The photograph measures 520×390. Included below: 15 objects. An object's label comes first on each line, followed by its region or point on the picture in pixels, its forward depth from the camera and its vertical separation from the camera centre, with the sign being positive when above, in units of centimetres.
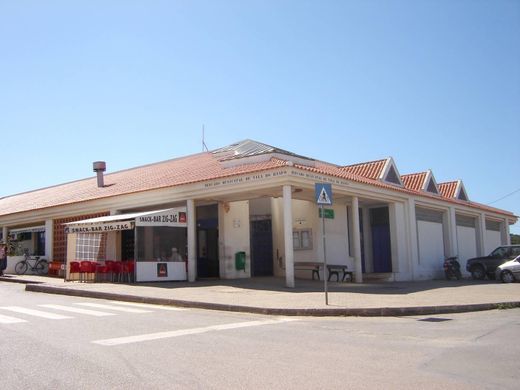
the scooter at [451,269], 2558 -95
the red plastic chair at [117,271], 2033 -48
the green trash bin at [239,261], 2305 -28
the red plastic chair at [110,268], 2044 -37
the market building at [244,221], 2028 +148
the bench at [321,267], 2291 -68
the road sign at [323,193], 1323 +141
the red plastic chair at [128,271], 2017 -49
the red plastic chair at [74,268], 2058 -33
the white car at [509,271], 2217 -98
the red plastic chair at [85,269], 2052 -39
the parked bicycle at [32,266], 2597 -25
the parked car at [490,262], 2516 -67
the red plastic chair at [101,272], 2052 -50
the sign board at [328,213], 1569 +111
